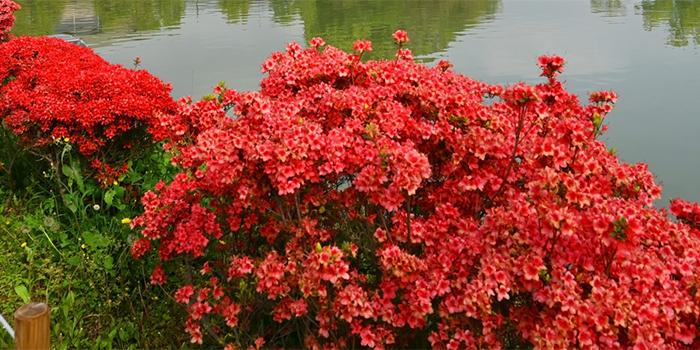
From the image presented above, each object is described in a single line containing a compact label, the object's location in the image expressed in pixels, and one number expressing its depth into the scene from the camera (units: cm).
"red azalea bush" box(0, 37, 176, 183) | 400
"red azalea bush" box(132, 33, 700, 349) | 205
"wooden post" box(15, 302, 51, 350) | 178
